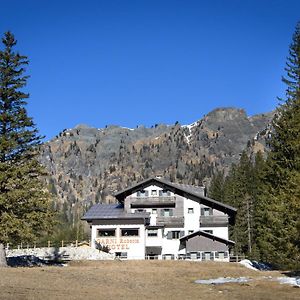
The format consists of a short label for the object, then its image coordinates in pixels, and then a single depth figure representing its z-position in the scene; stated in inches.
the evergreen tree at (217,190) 3617.1
